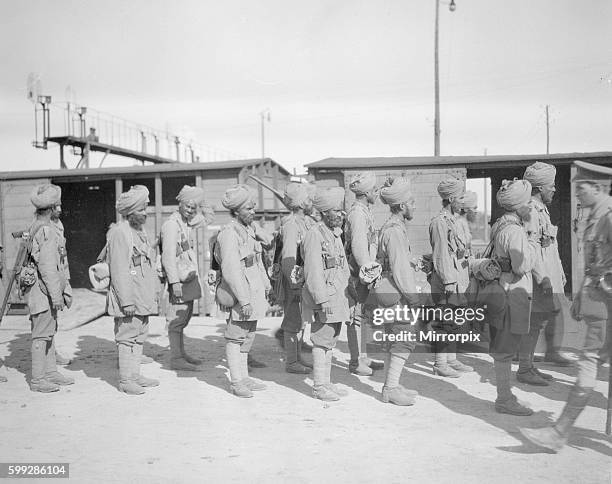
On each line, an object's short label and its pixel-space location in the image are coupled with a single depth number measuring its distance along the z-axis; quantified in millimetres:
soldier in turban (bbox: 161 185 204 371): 6426
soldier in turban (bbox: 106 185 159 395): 5449
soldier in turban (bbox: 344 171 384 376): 5781
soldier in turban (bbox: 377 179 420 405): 5031
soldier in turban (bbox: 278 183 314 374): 6516
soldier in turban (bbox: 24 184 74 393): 5660
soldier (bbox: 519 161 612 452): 3848
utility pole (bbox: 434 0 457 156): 20050
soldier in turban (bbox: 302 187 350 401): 5105
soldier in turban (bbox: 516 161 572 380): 5922
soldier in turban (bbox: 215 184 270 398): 5383
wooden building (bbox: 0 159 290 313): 12656
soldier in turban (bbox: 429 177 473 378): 6215
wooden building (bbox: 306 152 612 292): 10773
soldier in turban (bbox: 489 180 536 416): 4820
